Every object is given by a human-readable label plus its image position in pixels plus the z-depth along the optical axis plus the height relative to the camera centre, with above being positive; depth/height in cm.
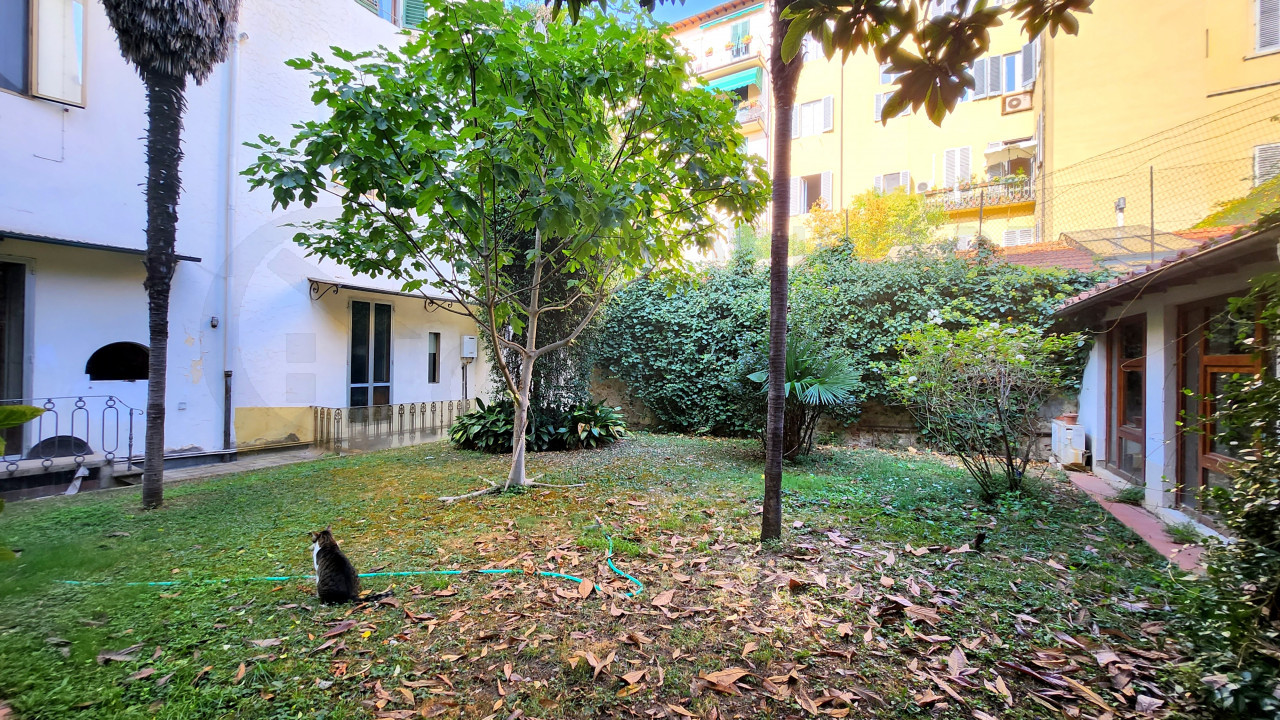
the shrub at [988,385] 532 -14
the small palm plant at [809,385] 688 -19
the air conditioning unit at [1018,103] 1512 +821
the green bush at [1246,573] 189 -84
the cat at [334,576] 300 -128
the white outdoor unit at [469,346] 1199 +49
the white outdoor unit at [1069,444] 755 -109
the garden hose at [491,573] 322 -142
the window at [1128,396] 604 -29
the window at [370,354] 980 +23
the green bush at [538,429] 865 -109
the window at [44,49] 610 +388
